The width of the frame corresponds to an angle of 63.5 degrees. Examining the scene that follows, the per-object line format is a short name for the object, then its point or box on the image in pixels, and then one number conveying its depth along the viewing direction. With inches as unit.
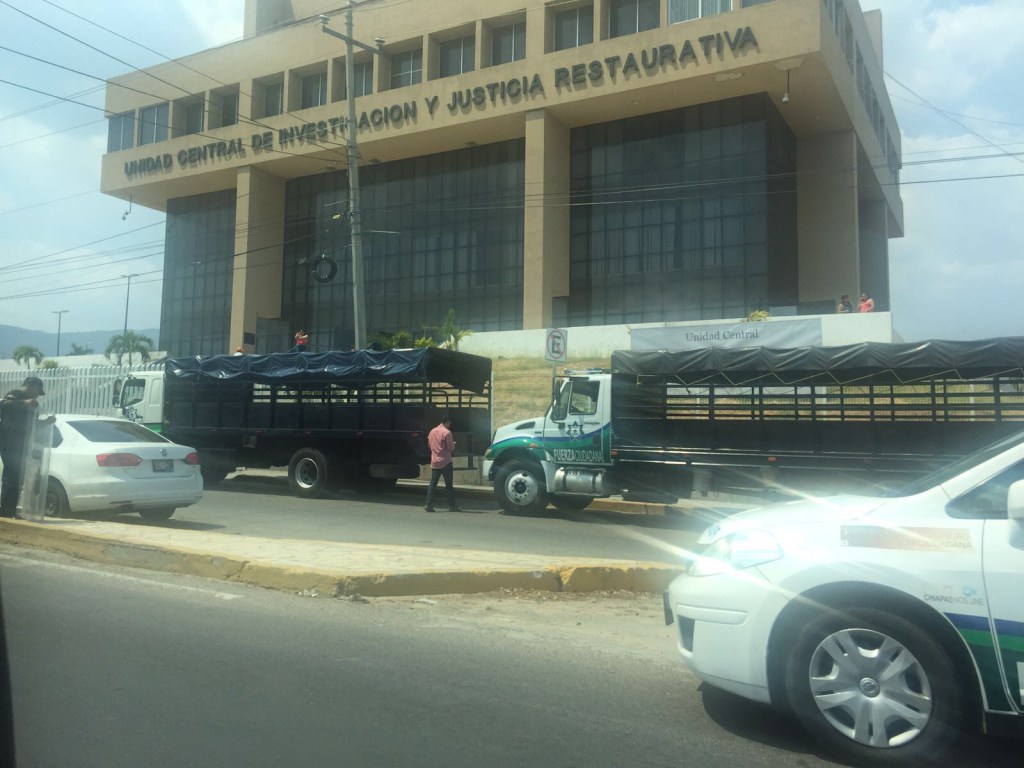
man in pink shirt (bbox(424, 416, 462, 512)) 551.2
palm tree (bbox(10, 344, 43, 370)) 2583.7
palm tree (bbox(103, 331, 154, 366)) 2117.6
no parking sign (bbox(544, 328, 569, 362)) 613.6
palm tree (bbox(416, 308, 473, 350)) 1217.4
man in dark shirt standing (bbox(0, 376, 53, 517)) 375.6
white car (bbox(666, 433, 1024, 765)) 139.7
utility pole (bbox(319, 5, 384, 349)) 837.8
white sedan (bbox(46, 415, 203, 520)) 406.6
